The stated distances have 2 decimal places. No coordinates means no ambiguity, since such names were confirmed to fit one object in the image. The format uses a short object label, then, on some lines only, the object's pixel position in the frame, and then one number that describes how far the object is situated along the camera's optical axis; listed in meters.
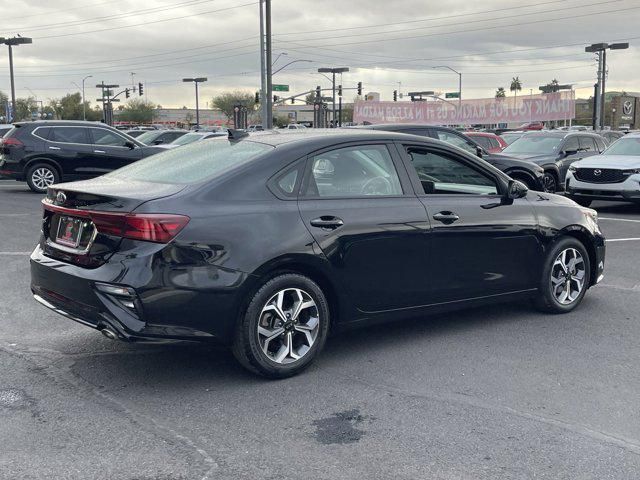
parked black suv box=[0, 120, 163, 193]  17.31
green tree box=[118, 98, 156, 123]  123.31
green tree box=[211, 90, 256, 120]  117.66
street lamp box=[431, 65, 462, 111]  81.41
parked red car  18.37
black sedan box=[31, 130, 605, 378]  4.34
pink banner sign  39.75
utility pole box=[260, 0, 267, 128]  30.70
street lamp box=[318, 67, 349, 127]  59.38
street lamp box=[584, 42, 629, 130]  41.84
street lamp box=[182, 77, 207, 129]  65.56
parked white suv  13.85
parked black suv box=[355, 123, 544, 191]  12.76
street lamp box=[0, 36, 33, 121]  42.72
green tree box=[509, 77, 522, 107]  148.75
